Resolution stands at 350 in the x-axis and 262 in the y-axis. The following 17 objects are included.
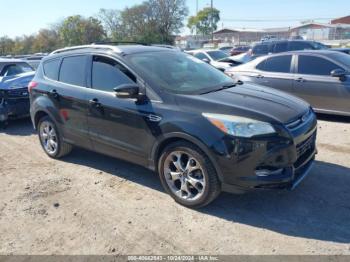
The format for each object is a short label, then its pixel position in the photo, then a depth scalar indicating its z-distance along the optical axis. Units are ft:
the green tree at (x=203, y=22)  300.71
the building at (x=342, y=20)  293.23
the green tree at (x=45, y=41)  222.89
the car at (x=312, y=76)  22.36
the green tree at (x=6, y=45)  215.72
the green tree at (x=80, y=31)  210.79
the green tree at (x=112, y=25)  213.25
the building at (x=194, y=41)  232.39
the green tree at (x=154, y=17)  201.87
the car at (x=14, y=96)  25.38
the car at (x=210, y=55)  51.99
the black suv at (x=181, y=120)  11.09
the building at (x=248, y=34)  242.58
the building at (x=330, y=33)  192.24
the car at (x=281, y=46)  45.68
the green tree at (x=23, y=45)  223.30
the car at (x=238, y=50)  77.95
